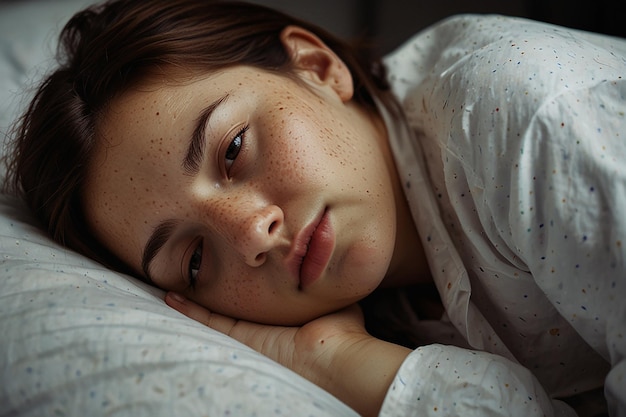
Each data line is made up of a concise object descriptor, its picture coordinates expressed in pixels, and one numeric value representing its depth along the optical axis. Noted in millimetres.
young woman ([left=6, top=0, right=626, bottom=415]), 685
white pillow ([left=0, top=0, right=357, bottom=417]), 568
